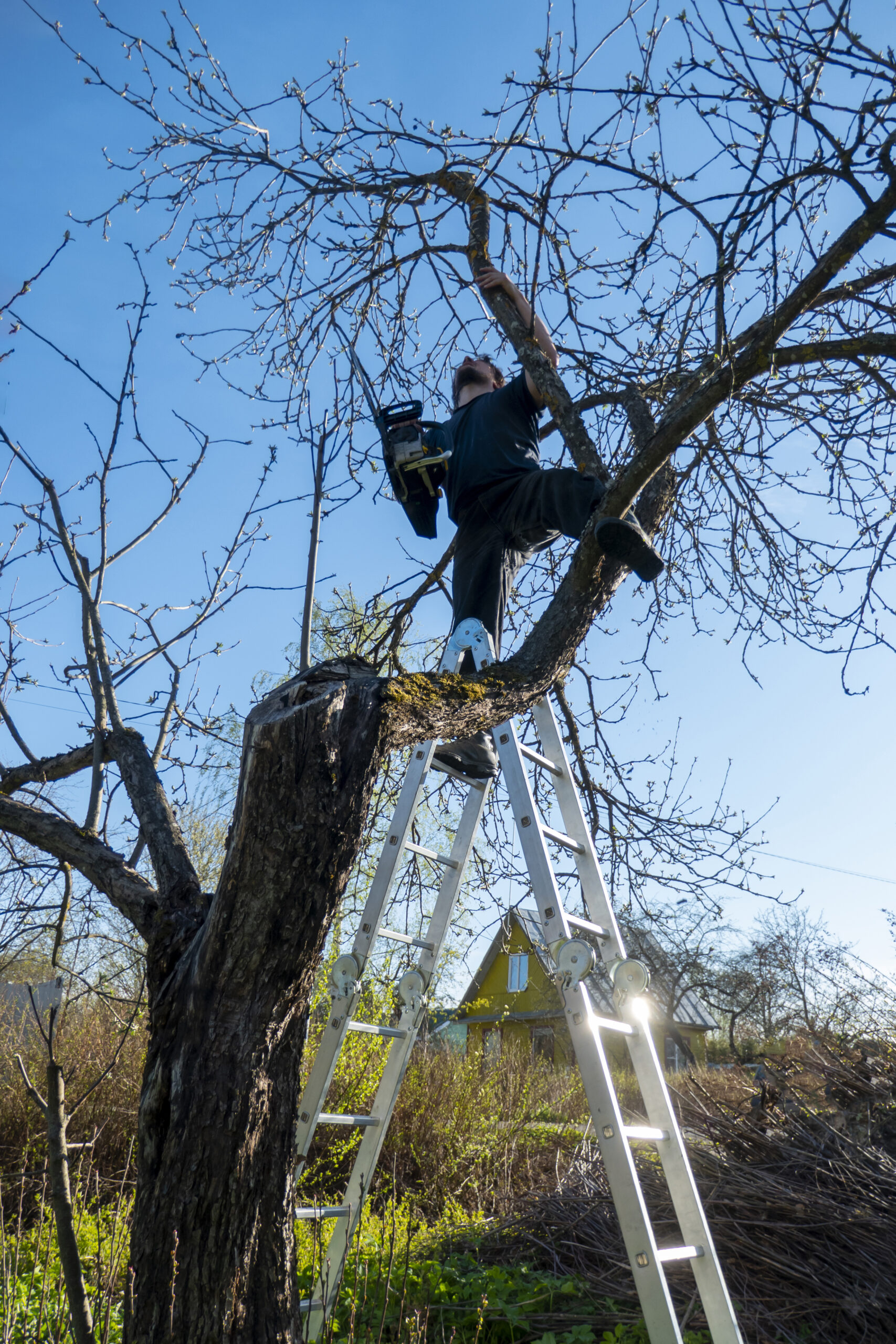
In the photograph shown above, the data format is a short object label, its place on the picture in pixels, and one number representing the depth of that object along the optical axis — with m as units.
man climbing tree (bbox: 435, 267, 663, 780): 3.39
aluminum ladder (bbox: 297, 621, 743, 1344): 2.17
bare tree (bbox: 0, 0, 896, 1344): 1.70
